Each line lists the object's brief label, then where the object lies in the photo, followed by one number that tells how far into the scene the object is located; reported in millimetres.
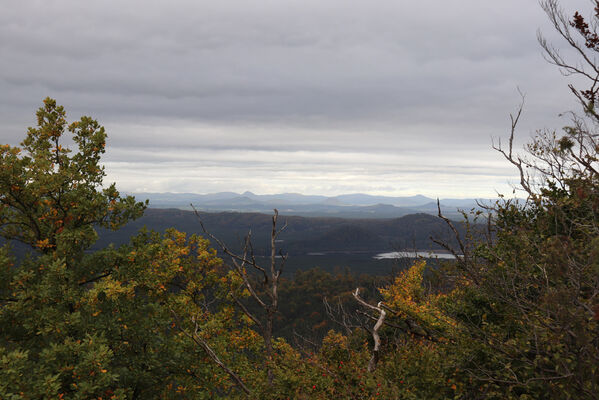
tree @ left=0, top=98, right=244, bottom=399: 11164
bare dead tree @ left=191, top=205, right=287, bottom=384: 14086
